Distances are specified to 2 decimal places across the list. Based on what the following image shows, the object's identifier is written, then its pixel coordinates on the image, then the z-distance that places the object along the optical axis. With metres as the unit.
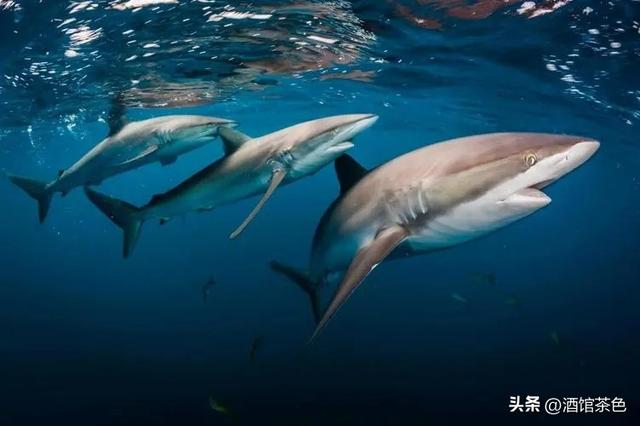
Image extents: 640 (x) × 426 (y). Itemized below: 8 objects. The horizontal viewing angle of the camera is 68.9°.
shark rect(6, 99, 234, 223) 7.49
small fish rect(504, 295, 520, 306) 13.12
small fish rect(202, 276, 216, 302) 13.14
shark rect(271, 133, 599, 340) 3.01
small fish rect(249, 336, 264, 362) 8.30
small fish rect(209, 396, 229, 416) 7.38
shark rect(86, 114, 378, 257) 5.00
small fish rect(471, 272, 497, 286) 13.22
